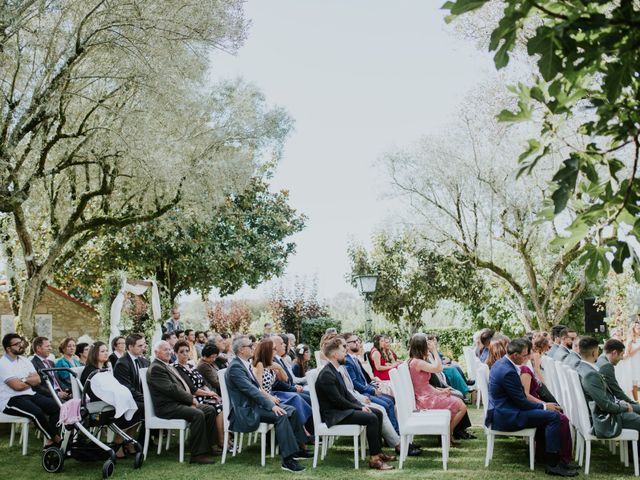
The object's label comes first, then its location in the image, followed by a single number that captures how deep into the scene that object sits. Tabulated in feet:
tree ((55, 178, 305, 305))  70.18
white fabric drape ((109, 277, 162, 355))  48.67
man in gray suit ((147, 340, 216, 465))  26.68
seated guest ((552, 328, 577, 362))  29.91
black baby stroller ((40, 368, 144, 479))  24.73
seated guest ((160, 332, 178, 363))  35.81
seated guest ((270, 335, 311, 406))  31.22
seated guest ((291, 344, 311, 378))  36.91
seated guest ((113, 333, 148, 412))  28.81
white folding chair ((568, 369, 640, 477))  22.67
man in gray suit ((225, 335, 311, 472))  25.92
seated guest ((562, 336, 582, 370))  25.20
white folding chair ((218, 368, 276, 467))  26.30
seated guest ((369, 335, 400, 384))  36.81
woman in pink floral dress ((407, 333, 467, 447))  28.37
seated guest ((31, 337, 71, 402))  29.66
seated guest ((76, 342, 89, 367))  33.02
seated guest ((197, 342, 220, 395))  30.71
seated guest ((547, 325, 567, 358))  31.67
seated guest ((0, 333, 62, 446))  27.07
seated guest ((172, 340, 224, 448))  29.27
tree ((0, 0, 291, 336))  36.63
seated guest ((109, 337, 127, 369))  32.53
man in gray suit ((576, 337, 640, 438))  22.48
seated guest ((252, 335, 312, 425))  28.35
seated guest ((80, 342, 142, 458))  26.33
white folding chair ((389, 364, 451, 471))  24.47
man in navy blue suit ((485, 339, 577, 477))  23.41
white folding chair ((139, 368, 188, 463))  26.68
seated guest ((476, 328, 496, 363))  34.55
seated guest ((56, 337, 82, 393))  32.01
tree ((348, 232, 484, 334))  76.18
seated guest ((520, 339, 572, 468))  23.66
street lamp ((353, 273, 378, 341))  46.80
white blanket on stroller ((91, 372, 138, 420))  25.54
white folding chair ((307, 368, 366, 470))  25.26
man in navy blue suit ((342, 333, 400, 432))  30.50
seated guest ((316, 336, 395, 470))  25.44
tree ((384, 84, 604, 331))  55.98
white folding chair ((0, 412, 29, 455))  28.04
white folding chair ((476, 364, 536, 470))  23.89
